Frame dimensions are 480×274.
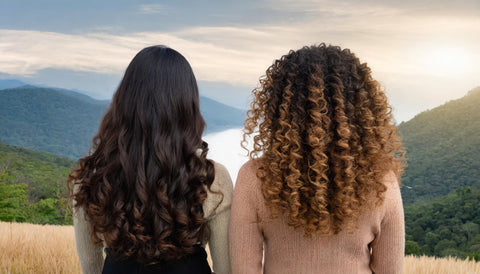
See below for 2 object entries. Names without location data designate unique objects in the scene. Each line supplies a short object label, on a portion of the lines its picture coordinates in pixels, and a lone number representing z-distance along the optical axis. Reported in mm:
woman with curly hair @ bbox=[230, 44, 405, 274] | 1801
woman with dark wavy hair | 1808
